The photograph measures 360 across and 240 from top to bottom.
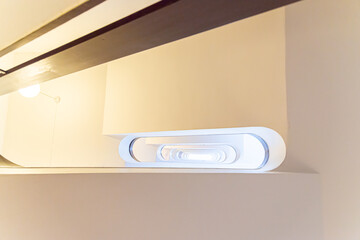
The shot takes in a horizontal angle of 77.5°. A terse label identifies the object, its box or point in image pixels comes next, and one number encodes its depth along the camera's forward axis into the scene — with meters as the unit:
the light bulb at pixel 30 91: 2.36
